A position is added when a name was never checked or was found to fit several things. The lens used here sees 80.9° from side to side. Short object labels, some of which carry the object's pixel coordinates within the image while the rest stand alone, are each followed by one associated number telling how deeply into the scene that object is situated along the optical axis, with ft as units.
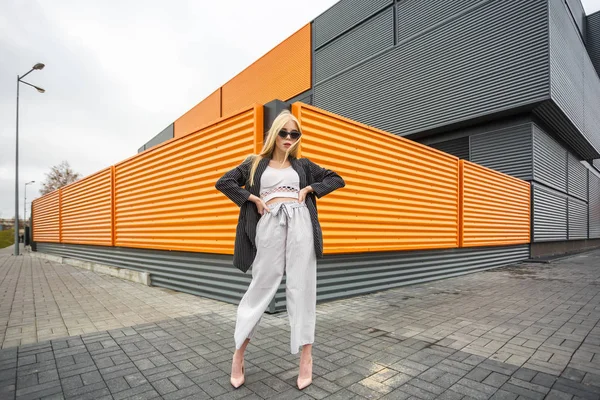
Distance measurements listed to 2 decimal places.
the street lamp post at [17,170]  57.06
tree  123.34
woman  8.07
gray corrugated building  32.35
